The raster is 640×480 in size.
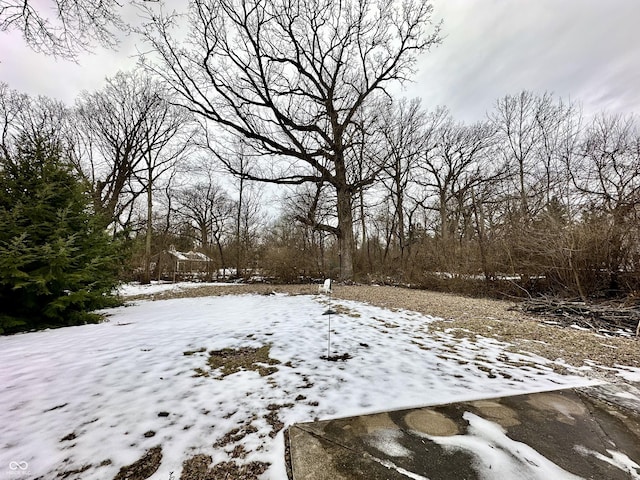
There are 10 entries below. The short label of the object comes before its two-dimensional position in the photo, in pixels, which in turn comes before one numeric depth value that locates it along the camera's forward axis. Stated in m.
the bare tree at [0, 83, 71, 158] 13.73
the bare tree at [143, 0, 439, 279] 10.73
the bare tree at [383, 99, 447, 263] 16.53
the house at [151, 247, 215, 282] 15.76
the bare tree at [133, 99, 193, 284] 16.86
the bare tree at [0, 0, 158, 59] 3.74
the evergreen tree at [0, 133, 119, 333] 4.05
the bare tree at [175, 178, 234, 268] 27.08
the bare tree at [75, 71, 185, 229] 16.02
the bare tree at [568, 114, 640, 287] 6.31
